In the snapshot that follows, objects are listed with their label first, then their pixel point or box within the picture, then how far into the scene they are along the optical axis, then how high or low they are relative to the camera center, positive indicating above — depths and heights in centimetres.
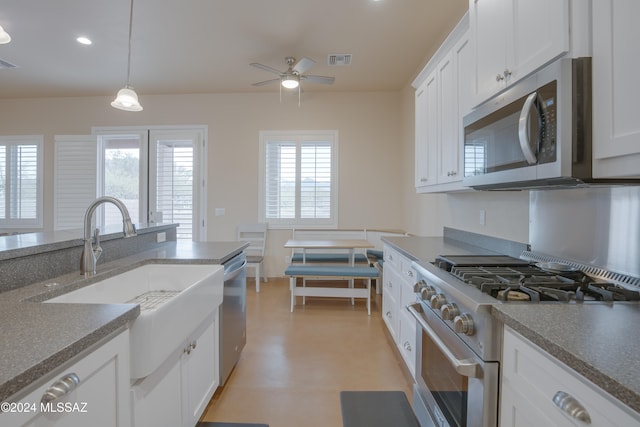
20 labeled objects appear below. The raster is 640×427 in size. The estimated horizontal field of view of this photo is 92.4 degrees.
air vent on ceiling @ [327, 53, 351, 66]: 368 +190
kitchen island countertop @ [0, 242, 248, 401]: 63 -32
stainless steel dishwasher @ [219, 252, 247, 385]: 193 -70
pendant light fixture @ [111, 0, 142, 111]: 259 +95
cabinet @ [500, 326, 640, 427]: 63 -42
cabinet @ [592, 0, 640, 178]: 86 +38
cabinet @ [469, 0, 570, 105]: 112 +77
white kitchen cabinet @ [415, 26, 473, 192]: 199 +73
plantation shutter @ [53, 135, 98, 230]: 505 +60
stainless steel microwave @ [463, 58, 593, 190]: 102 +33
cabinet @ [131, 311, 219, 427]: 111 -75
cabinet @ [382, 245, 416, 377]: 199 -70
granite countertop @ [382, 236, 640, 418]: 61 -31
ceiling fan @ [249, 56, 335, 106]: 349 +156
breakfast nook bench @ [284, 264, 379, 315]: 337 -69
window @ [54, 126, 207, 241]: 499 +58
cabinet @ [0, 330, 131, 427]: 64 -46
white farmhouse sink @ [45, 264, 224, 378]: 103 -41
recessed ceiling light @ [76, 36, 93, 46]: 334 +188
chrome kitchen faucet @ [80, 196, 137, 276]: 139 -14
